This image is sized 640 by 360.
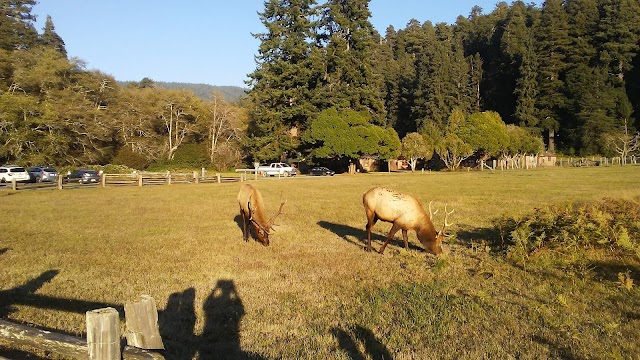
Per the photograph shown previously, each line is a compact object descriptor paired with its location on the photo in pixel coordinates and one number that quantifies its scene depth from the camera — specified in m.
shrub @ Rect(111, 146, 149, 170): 57.42
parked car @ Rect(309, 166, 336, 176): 61.06
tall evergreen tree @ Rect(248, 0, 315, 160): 63.41
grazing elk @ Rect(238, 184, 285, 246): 12.00
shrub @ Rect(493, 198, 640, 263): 9.18
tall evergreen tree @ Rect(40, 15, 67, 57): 91.83
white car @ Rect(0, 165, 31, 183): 37.78
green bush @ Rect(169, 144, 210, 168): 58.31
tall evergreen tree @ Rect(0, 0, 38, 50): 63.48
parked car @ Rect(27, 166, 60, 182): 41.09
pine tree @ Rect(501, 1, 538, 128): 84.69
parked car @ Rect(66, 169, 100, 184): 37.97
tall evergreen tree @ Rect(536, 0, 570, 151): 86.75
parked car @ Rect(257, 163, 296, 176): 57.25
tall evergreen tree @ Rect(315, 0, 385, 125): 67.00
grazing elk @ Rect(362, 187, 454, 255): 10.47
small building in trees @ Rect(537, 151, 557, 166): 81.62
